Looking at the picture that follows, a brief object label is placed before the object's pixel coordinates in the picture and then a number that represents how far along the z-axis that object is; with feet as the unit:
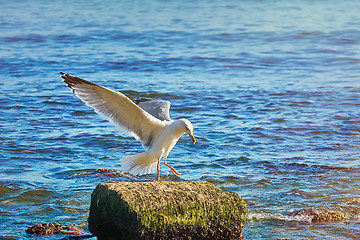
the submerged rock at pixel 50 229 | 39.63
